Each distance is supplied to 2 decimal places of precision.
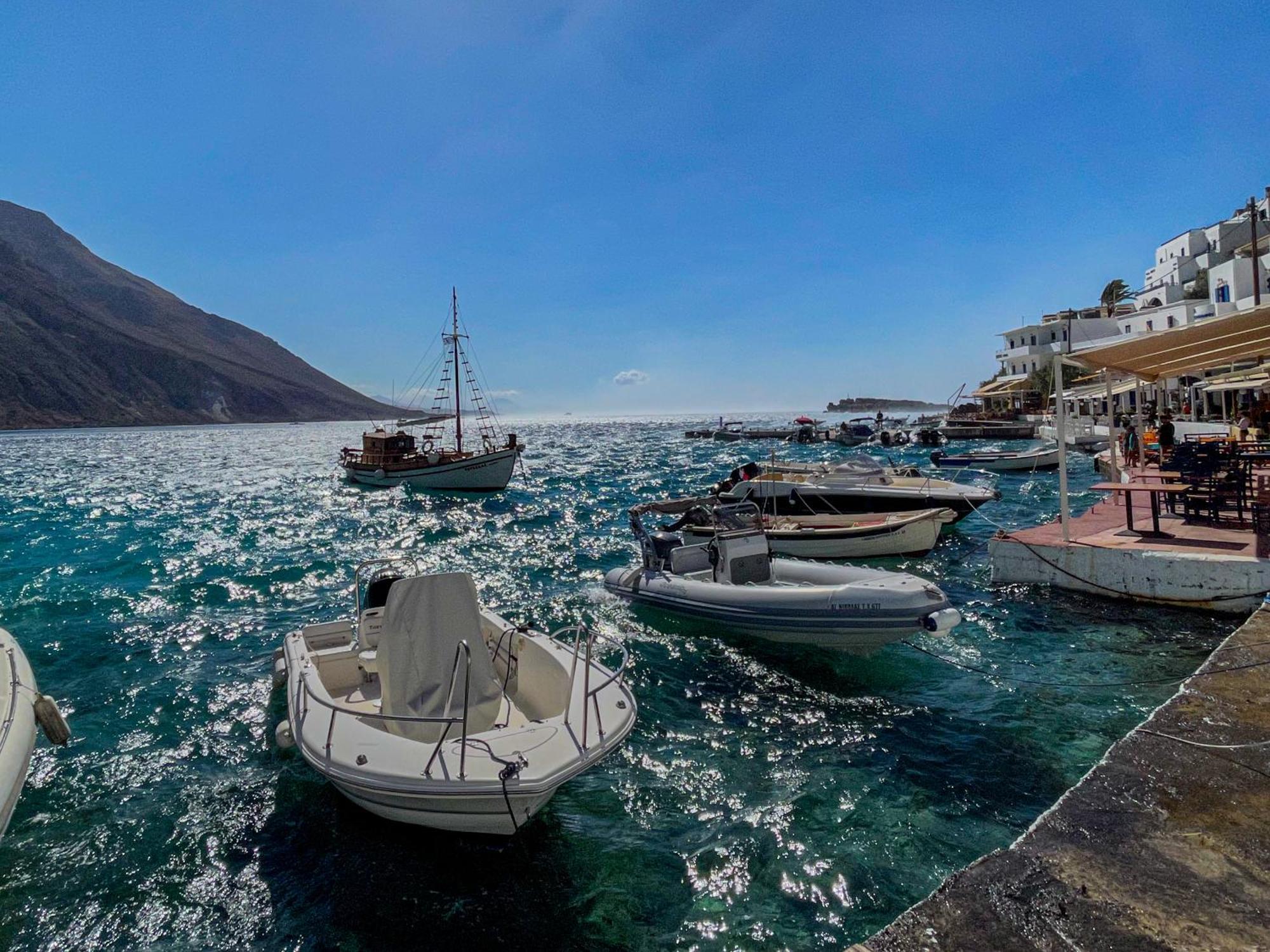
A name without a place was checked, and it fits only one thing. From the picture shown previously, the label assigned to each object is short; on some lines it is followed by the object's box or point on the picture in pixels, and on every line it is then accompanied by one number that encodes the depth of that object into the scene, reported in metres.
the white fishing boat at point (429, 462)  36.00
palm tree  90.75
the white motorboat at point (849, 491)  18.67
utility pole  31.08
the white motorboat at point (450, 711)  5.08
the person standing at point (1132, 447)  24.11
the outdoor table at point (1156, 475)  14.65
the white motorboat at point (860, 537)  15.62
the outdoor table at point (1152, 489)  11.14
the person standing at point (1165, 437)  21.44
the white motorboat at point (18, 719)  5.23
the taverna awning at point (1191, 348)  10.01
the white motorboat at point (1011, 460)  35.38
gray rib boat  8.82
